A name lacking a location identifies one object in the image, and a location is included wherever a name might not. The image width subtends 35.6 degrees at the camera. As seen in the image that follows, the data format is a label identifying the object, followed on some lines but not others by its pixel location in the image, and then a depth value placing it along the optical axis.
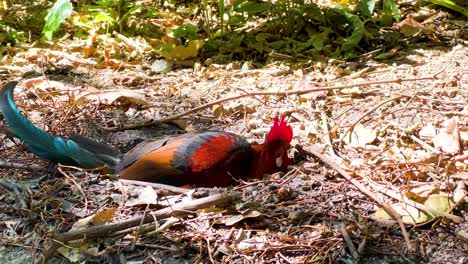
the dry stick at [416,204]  2.85
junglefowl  3.42
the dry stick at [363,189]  2.77
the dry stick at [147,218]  2.75
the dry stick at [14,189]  3.07
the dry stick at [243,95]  4.12
